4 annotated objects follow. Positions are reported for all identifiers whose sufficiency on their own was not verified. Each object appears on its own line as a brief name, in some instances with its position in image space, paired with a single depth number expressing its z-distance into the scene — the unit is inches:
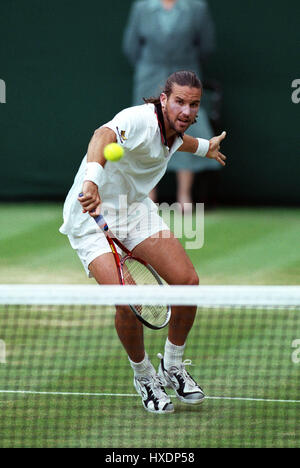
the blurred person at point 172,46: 826.8
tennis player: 392.8
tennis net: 337.4
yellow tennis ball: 369.4
